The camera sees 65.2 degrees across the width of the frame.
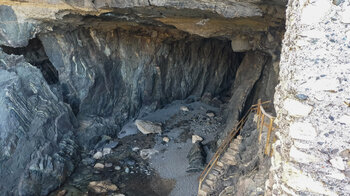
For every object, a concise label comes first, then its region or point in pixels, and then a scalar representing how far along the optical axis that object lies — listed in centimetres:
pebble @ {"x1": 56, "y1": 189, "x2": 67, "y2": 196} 784
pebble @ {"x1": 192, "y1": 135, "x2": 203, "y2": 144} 1052
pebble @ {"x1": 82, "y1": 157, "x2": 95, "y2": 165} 939
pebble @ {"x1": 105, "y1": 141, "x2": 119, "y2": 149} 1040
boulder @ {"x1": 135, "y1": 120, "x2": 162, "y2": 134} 1137
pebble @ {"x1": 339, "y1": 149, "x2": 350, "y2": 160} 257
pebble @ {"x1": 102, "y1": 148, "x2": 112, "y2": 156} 998
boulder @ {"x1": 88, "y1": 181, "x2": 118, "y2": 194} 811
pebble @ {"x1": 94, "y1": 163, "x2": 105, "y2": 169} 920
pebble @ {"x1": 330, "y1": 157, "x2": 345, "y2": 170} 260
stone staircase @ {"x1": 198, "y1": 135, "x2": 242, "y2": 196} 662
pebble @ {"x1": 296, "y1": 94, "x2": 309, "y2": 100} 269
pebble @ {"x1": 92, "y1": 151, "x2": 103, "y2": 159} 972
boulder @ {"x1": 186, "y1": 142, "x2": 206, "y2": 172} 883
